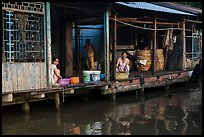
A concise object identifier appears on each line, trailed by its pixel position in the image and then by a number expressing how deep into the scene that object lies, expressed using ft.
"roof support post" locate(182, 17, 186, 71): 57.52
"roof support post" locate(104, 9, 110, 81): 42.01
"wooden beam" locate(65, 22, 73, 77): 50.80
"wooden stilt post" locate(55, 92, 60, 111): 36.29
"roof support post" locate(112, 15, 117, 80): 43.32
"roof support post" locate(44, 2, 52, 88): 34.40
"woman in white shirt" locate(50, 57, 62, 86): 36.17
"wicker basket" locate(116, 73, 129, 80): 43.93
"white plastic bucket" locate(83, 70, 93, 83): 40.32
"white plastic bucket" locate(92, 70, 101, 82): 40.65
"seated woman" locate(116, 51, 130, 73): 46.32
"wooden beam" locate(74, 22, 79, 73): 54.87
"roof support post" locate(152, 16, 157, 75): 49.20
